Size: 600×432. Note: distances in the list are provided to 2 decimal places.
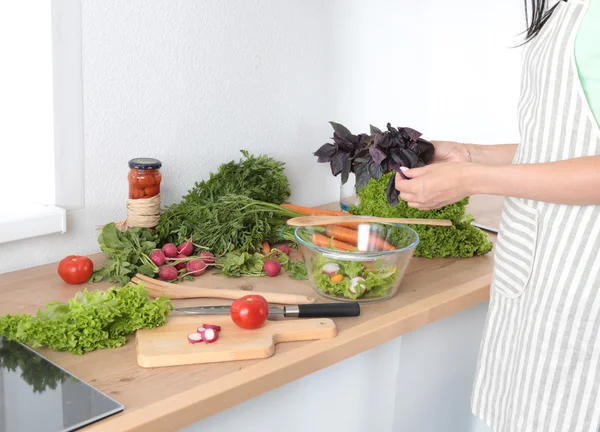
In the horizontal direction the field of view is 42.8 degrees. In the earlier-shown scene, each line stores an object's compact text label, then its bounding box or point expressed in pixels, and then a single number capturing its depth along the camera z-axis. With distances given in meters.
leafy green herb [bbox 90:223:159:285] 1.51
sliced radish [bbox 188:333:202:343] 1.23
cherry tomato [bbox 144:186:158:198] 1.64
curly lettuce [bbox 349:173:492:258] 1.74
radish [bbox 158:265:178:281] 1.54
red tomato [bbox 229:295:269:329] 1.28
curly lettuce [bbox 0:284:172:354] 1.20
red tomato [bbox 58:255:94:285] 1.49
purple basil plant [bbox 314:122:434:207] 1.41
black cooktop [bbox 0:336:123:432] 1.01
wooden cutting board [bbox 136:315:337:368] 1.20
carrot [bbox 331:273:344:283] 1.48
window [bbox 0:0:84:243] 1.51
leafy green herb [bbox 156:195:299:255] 1.66
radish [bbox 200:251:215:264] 1.62
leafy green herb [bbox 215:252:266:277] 1.59
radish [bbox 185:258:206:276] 1.58
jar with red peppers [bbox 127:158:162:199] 1.61
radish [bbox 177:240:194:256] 1.62
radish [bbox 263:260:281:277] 1.61
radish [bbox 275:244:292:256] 1.74
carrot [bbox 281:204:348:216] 1.85
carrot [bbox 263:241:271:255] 1.72
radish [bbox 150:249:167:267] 1.55
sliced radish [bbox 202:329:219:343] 1.24
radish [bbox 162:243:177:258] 1.59
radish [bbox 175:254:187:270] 1.60
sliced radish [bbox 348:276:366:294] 1.48
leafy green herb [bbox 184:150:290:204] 1.77
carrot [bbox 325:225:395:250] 1.62
